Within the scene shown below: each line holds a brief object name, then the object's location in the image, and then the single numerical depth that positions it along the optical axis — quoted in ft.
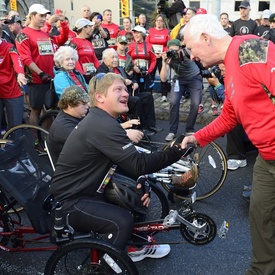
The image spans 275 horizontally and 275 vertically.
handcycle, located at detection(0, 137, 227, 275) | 7.40
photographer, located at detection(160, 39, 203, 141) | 17.70
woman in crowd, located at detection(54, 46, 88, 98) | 15.25
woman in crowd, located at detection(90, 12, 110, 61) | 23.66
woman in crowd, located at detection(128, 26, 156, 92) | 23.15
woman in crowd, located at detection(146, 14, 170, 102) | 25.51
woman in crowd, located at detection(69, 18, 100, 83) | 19.47
